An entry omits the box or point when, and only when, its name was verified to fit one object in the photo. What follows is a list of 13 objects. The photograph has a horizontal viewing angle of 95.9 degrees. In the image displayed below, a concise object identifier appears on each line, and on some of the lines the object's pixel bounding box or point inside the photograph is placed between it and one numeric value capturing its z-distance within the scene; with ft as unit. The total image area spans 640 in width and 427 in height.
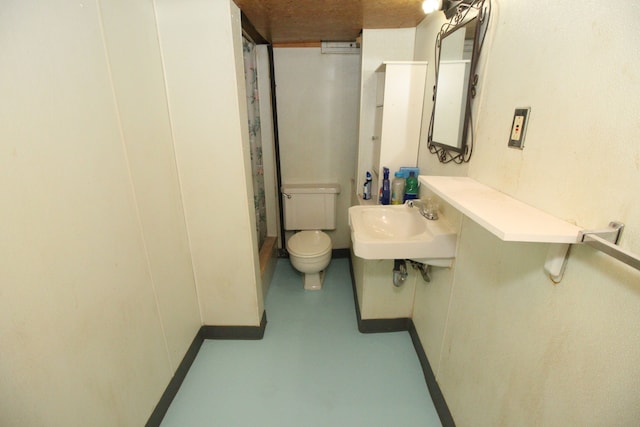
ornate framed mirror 3.94
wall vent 8.21
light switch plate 2.97
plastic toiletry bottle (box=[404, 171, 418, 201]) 6.12
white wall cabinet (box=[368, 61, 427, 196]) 5.87
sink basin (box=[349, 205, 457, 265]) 4.55
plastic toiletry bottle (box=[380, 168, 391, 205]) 6.41
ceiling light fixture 4.68
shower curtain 7.44
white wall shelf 2.20
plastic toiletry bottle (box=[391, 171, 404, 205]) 6.41
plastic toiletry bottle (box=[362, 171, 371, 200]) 7.52
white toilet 8.15
